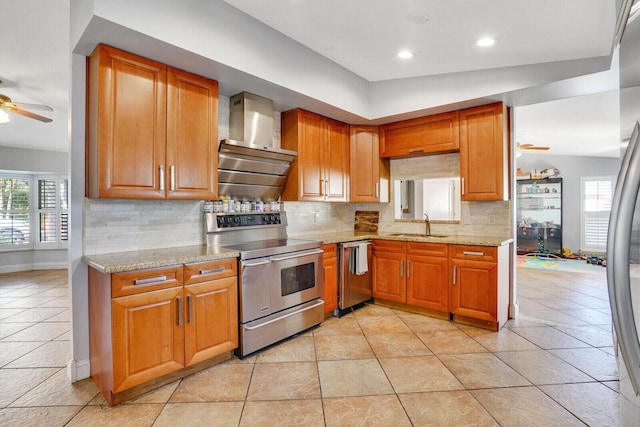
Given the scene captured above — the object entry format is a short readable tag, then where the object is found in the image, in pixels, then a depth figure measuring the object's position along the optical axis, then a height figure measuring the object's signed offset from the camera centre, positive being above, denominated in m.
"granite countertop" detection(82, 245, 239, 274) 2.08 -0.33
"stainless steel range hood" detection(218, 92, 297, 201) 3.14 +0.58
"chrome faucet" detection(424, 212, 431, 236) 4.32 -0.22
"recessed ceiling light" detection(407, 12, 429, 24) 2.56 +1.51
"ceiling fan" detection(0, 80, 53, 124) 3.51 +1.12
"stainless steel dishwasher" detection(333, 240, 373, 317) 3.77 -0.77
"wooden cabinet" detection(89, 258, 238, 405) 2.08 -0.77
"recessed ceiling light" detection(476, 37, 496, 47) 2.84 +1.46
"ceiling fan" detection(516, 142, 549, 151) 6.45 +1.23
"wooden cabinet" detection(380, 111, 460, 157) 3.86 +0.92
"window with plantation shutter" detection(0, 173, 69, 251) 6.71 -0.03
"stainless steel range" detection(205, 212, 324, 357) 2.75 -0.61
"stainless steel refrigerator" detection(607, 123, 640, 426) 0.74 -0.12
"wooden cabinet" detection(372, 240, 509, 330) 3.34 -0.76
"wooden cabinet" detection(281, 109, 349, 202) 3.75 +0.65
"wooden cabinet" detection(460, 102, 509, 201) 3.53 +0.63
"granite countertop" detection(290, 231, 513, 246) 3.44 -0.32
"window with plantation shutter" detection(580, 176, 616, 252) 7.85 +0.00
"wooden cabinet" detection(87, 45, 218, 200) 2.30 +0.61
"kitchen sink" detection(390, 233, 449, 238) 4.21 -0.32
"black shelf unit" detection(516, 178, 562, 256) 8.23 -0.16
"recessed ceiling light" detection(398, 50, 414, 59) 3.19 +1.53
